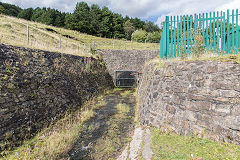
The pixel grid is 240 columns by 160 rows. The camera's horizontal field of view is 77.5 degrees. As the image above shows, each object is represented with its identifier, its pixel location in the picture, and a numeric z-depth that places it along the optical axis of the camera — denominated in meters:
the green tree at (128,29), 55.11
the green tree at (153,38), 41.22
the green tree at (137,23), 68.93
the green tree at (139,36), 41.59
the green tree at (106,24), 48.62
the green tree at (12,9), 49.95
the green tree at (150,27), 71.69
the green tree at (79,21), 44.59
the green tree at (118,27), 51.62
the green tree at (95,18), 47.01
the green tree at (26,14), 51.40
